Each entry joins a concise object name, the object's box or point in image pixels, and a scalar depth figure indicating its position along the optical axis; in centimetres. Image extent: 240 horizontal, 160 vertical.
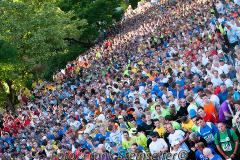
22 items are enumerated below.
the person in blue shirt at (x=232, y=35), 1905
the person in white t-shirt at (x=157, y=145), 1230
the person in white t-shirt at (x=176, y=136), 1160
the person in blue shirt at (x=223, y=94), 1312
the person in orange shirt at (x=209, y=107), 1250
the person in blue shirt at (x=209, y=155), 1021
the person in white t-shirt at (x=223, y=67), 1547
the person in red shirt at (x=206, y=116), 1191
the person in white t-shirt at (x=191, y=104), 1309
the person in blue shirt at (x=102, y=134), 1536
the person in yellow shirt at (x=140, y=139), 1302
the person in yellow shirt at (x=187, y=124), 1208
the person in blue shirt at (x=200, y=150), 1052
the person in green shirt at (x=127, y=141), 1334
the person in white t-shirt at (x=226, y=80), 1410
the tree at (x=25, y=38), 3331
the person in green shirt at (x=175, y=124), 1240
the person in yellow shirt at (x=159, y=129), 1261
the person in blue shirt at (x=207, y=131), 1105
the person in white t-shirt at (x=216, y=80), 1467
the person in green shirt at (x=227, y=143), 1053
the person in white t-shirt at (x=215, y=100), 1288
